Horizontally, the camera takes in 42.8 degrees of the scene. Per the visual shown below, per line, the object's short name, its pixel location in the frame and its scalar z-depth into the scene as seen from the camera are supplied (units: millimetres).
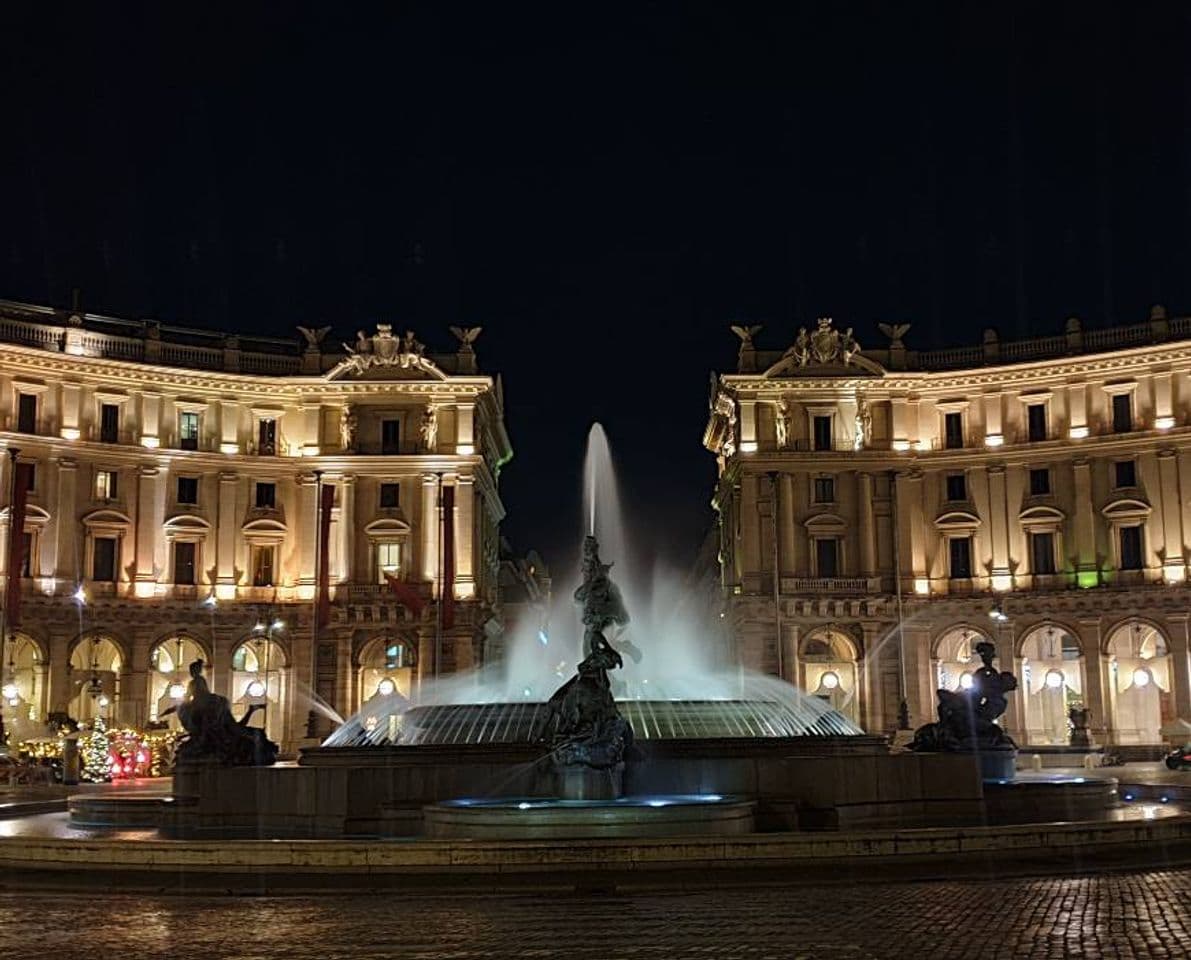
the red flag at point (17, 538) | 56031
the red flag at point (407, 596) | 62406
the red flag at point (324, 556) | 62875
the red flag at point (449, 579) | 63719
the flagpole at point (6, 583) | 56062
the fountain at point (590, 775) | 19062
